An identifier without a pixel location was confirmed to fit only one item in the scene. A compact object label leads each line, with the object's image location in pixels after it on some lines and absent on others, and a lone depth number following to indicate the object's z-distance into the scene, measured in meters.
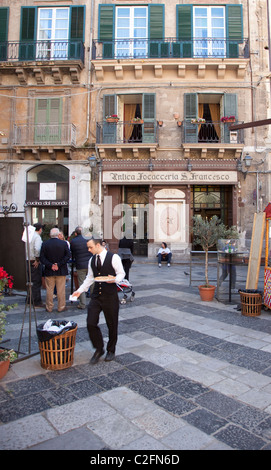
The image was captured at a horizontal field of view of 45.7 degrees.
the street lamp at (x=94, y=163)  16.14
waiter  4.12
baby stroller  7.49
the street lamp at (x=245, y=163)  15.79
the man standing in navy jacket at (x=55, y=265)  6.64
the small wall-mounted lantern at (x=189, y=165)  15.88
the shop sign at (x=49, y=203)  16.44
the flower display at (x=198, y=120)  15.68
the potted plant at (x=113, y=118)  15.91
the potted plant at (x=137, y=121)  15.85
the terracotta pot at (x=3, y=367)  3.74
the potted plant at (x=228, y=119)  15.54
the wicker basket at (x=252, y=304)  6.50
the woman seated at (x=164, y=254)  15.01
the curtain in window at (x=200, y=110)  16.89
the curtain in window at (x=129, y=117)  16.83
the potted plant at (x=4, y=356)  3.76
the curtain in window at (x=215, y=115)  16.59
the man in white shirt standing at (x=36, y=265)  7.10
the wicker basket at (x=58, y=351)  3.89
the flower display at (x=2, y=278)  3.94
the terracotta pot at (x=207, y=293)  7.76
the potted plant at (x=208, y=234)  7.79
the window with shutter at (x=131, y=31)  16.14
